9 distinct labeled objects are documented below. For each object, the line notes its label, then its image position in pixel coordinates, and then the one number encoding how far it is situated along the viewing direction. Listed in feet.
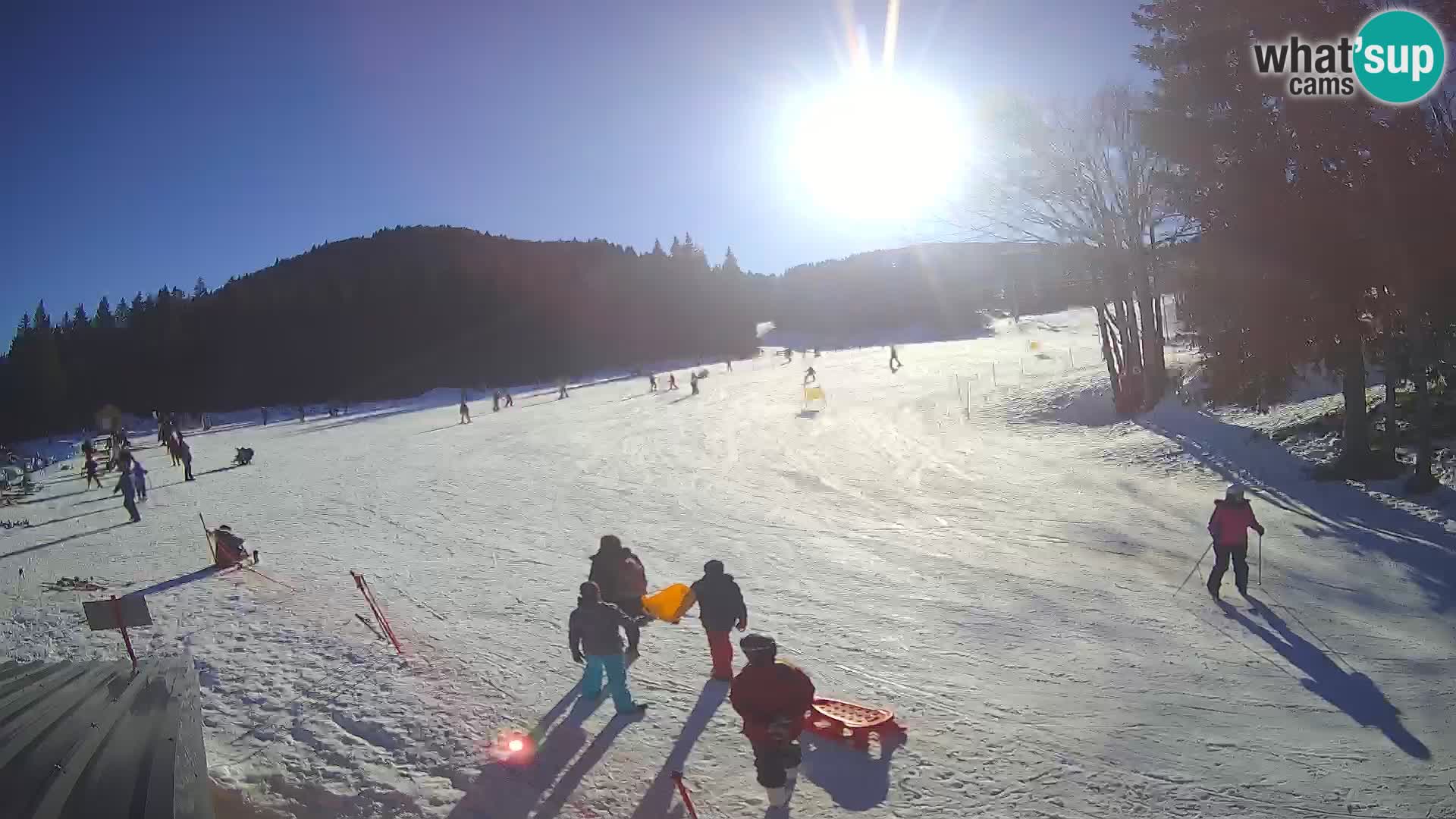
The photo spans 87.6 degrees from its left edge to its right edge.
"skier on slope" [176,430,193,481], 75.66
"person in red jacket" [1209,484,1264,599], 29.35
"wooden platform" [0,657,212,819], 15.67
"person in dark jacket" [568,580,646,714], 20.93
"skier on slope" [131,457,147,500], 58.23
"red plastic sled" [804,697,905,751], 19.02
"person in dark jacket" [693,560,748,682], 22.26
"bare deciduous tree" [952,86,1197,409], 64.44
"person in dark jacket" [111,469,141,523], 54.65
